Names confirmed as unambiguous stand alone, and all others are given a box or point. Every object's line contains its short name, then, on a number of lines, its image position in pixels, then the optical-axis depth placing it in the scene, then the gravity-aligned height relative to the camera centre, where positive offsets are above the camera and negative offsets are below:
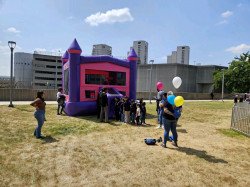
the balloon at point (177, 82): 11.87 +0.50
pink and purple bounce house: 11.34 +0.59
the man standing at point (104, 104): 9.93 -0.86
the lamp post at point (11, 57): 14.11 +2.20
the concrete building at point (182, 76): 50.68 +3.85
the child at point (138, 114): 9.75 -1.33
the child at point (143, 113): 9.73 -1.28
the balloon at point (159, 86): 11.03 +0.20
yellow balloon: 6.30 -0.38
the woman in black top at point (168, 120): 6.15 -1.01
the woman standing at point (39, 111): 6.81 -0.91
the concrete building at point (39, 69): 85.05 +8.40
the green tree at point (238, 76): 37.42 +3.06
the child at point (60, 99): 11.87 -0.78
